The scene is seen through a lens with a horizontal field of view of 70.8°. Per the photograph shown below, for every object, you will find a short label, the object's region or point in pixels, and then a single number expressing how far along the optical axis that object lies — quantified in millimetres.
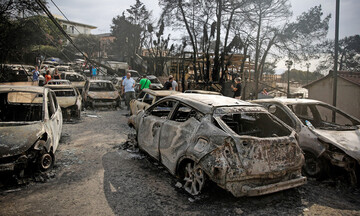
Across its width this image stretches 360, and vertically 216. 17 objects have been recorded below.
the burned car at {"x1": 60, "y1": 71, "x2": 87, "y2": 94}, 16281
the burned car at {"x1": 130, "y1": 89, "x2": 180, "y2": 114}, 7953
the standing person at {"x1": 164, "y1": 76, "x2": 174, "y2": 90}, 11184
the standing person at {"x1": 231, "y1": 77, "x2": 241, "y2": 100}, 10102
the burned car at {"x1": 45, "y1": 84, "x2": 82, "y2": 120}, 9395
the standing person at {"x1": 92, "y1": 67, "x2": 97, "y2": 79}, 24000
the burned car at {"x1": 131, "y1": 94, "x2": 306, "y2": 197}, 3285
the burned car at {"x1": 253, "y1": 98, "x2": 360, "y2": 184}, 4309
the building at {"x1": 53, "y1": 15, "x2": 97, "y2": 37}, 81938
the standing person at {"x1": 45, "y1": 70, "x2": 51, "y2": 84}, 14780
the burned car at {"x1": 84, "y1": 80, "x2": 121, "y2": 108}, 12024
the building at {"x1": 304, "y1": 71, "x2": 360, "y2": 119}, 11634
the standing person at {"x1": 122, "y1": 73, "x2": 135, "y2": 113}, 12109
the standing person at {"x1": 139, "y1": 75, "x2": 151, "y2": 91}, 11520
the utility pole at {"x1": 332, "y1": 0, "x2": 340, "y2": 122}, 8695
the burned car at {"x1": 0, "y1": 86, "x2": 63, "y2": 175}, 3902
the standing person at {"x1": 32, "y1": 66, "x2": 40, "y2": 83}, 17248
